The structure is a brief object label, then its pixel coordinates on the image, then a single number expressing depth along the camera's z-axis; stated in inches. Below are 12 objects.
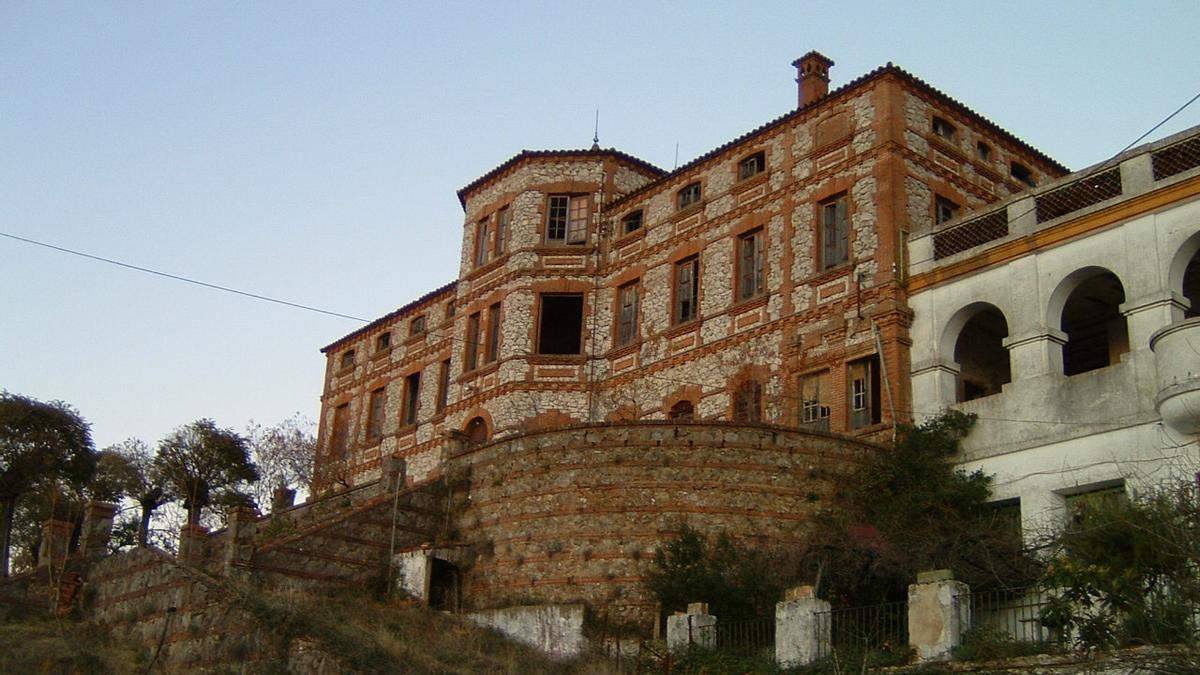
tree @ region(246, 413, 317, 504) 1593.3
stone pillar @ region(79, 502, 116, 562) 1141.1
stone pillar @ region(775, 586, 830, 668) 754.2
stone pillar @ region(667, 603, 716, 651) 829.8
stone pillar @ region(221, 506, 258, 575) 989.2
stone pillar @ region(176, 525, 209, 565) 1056.2
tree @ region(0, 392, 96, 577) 1336.1
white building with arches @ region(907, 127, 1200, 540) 892.6
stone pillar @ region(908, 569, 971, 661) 693.9
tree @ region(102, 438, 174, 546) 1507.8
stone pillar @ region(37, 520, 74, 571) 1165.1
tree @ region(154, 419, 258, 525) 1515.7
